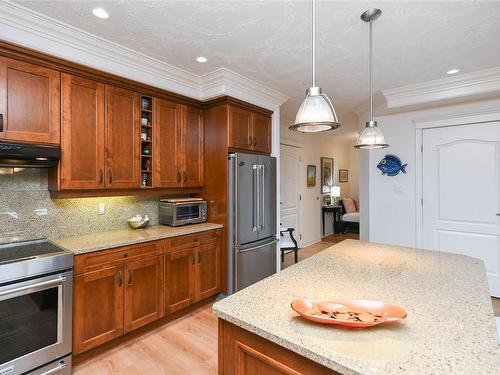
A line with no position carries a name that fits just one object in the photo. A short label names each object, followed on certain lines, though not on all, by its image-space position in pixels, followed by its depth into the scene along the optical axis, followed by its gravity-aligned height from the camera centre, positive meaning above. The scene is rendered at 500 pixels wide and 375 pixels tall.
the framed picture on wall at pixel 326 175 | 6.61 +0.34
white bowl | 2.90 -0.35
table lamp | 6.85 -0.07
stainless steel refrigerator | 3.14 -0.36
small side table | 7.06 -0.85
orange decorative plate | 0.99 -0.47
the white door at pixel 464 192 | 3.34 -0.04
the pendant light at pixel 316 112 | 1.33 +0.37
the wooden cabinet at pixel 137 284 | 2.12 -0.85
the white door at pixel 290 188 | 5.27 +0.02
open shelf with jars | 2.87 +0.48
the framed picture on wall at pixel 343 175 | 7.66 +0.38
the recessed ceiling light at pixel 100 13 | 1.92 +1.23
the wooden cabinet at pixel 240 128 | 3.21 +0.72
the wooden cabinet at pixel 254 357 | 0.95 -0.62
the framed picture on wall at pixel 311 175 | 6.04 +0.29
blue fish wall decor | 3.94 +0.33
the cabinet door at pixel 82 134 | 2.28 +0.47
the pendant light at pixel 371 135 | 1.94 +0.38
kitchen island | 0.84 -0.50
